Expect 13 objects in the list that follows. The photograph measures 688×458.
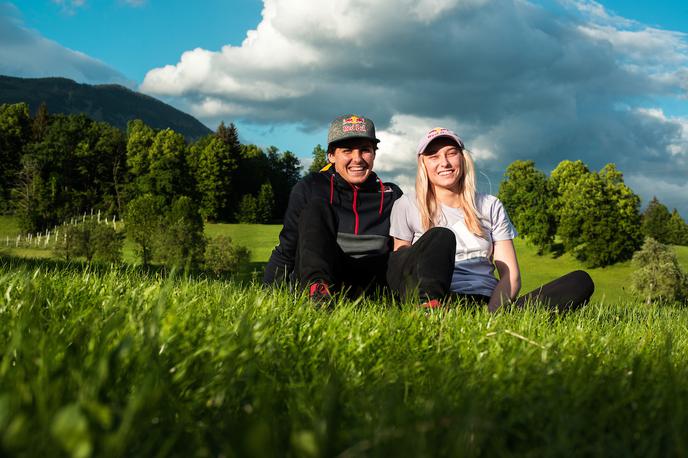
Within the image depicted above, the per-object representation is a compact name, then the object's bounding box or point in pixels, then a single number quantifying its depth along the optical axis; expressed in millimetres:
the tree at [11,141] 85312
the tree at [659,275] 46438
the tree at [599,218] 57375
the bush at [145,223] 62344
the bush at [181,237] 59344
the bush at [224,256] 60031
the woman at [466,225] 5266
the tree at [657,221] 98688
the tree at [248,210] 91500
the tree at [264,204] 92938
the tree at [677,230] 100750
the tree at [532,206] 62906
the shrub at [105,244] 59191
